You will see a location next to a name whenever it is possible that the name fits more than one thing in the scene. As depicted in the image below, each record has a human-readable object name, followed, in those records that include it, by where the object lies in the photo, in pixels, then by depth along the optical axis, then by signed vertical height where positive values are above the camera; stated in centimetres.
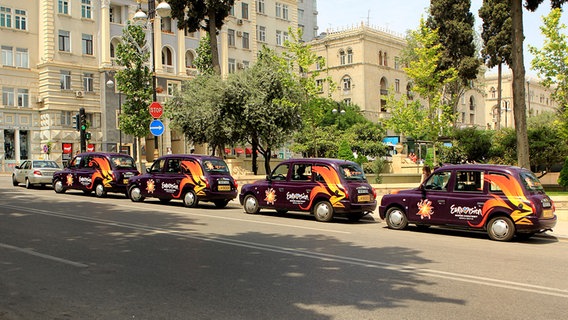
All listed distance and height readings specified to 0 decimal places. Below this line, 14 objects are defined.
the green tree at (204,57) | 4106 +823
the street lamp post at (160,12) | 2181 +631
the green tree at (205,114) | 3134 +336
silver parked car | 2662 +2
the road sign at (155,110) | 2394 +260
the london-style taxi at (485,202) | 1254 -89
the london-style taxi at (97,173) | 2214 -8
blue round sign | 2395 +186
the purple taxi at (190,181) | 1877 -38
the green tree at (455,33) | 4588 +1079
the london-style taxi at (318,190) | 1571 -66
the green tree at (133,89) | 4122 +606
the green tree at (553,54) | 2688 +535
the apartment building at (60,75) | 4672 +857
